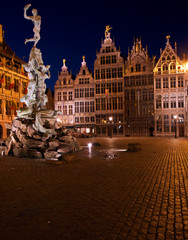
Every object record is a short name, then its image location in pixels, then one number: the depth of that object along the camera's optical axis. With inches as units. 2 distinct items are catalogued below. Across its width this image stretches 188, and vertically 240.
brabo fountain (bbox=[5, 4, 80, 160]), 526.0
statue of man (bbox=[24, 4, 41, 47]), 681.0
